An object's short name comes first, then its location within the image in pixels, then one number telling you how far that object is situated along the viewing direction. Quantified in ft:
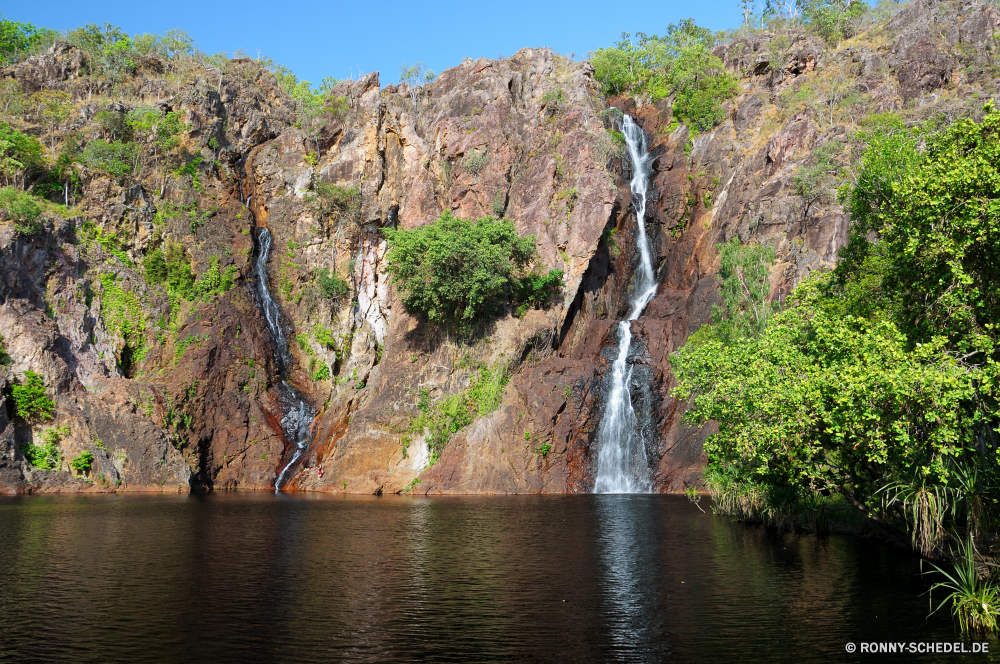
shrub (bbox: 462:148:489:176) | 230.07
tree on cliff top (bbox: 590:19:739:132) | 252.42
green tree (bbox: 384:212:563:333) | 199.00
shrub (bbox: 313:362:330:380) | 219.82
